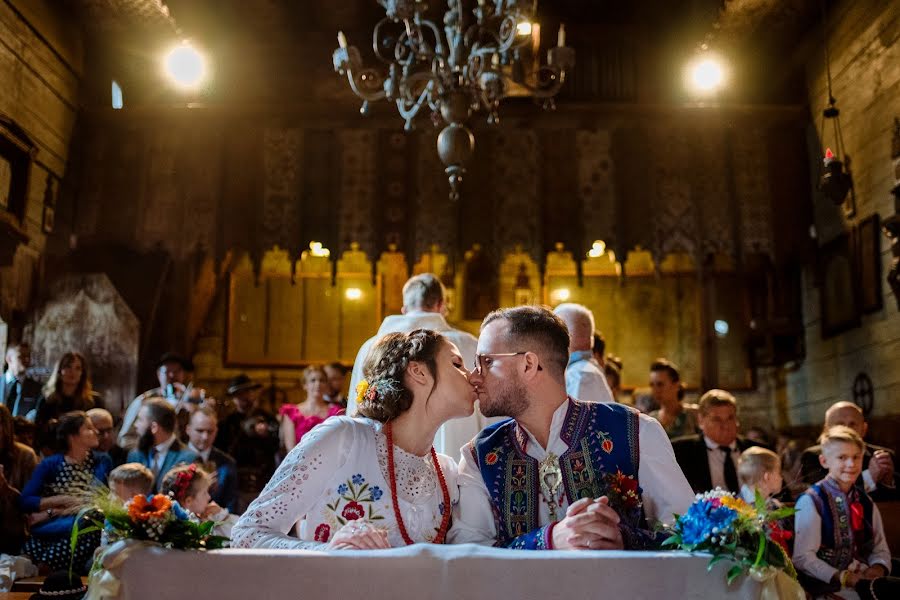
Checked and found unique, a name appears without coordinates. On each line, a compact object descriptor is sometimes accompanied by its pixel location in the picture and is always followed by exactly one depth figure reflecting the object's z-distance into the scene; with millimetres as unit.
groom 2480
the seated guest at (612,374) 6750
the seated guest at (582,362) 4285
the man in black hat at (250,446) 7012
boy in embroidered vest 4227
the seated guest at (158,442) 5613
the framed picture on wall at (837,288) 8344
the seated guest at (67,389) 6906
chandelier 5539
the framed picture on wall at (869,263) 7762
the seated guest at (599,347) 5270
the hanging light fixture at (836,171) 7879
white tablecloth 1852
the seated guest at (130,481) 4578
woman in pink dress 6445
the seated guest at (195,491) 4480
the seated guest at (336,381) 7672
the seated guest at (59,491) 4965
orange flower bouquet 2006
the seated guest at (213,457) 5551
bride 2369
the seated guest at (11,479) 4898
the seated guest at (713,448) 5191
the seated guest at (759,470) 4654
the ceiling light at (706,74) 9727
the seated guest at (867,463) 5340
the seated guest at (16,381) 7605
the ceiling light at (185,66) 9984
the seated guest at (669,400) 6293
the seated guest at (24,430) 6570
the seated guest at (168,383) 6926
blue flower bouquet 1877
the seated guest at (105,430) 6227
